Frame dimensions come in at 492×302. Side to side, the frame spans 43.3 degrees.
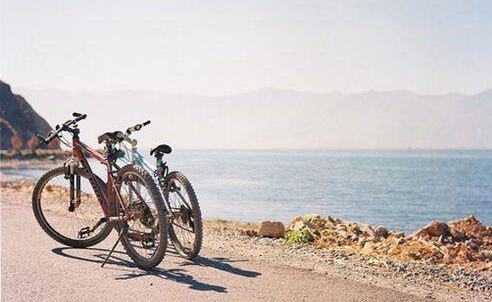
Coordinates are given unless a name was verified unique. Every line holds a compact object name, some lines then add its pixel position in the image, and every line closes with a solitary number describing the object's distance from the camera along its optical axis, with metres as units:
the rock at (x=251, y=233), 11.70
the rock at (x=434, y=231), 13.77
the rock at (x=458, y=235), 14.21
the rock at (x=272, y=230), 11.11
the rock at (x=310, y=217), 14.51
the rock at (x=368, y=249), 9.64
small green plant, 10.49
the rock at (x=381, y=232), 13.54
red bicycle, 7.32
